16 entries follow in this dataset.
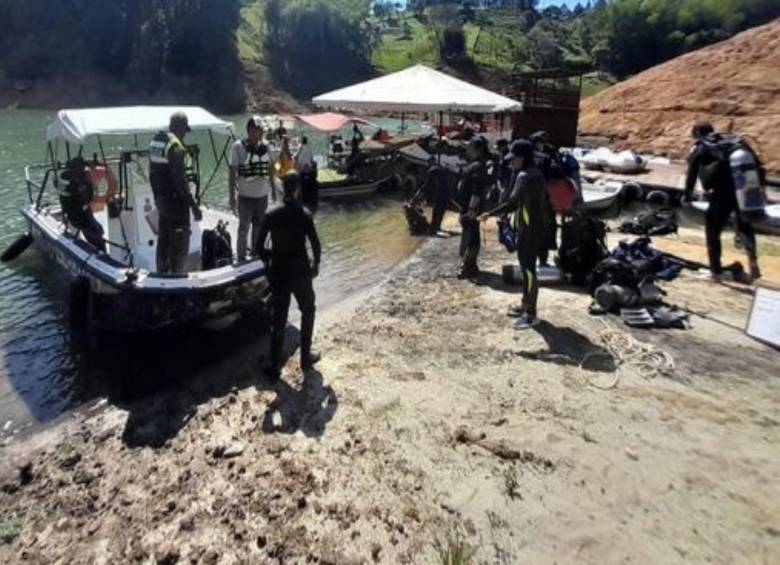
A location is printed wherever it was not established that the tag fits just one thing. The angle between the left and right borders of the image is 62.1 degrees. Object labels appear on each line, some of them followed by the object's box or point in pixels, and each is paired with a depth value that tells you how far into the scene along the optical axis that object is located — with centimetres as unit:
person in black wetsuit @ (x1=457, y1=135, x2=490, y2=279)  934
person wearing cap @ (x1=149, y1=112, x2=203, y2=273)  713
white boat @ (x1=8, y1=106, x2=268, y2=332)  725
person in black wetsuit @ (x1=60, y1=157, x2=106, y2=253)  863
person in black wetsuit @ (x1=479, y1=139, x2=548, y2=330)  711
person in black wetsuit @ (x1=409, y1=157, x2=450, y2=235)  1341
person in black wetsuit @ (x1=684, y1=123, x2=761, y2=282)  857
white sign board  688
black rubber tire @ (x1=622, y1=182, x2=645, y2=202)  1611
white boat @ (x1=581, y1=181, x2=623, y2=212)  1436
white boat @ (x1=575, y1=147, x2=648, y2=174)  1850
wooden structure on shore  2011
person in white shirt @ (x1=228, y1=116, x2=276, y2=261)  856
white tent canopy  1514
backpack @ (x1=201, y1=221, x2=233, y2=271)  841
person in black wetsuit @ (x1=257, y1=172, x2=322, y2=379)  621
